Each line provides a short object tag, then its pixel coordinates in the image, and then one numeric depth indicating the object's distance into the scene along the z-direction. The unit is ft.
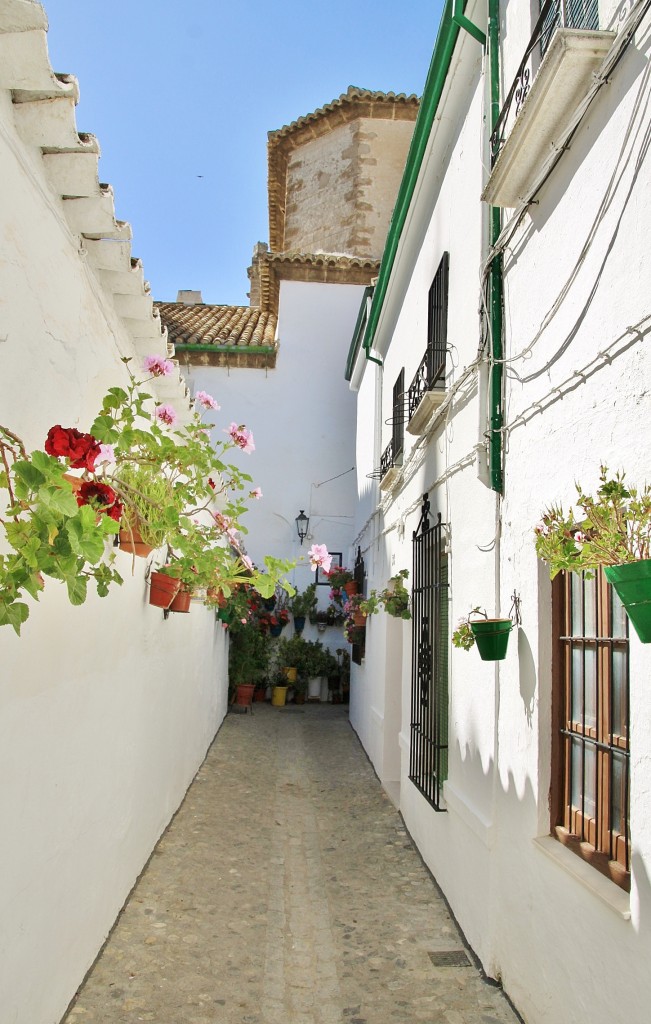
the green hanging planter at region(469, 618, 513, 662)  11.46
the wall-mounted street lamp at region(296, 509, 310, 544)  47.67
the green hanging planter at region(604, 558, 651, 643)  6.17
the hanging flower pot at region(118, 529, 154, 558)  11.41
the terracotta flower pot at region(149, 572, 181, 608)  14.51
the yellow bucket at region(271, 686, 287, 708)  43.65
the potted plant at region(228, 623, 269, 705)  40.45
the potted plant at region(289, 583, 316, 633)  44.98
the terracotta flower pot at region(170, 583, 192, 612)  15.60
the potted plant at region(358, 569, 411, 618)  22.00
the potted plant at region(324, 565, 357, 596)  40.04
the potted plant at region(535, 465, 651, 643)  6.25
